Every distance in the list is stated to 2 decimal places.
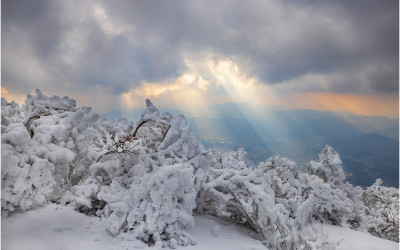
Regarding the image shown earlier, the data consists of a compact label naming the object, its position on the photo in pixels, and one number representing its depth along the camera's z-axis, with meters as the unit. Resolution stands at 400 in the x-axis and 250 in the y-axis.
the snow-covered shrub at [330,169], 10.67
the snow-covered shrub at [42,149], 3.77
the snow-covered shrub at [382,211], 10.98
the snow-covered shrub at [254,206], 4.92
